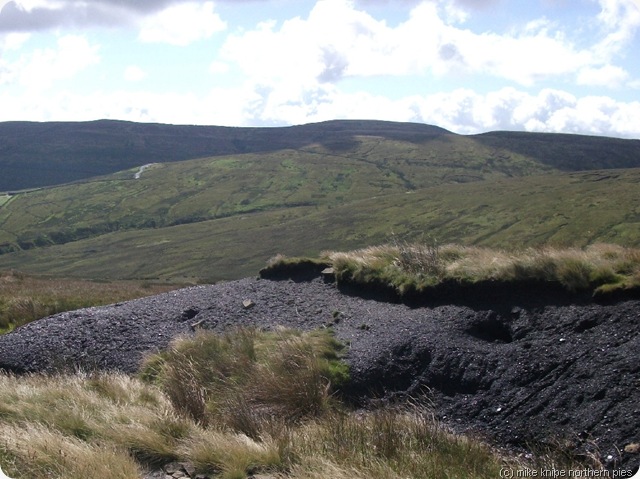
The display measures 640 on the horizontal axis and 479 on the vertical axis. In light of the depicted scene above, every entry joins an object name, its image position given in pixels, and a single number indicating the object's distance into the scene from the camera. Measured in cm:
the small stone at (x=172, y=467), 663
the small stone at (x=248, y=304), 1589
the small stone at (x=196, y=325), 1486
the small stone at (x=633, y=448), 671
